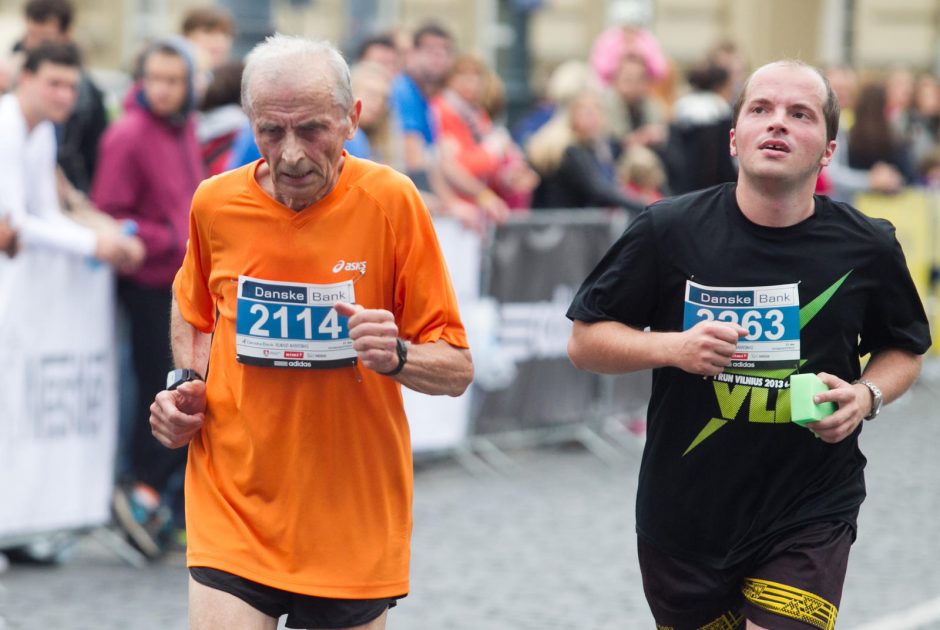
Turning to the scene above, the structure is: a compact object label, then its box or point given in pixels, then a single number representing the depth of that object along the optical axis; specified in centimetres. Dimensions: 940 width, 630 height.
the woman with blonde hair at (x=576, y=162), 2014
